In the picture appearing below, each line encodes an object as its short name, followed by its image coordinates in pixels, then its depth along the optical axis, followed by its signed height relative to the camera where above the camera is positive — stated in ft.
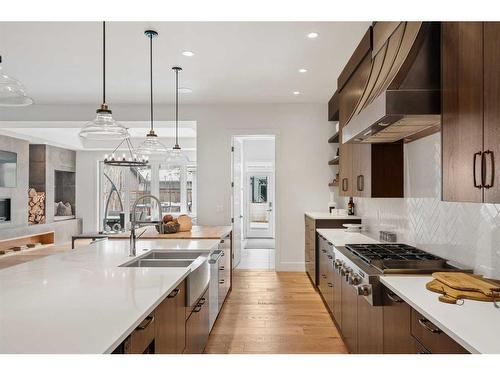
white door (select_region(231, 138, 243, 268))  19.26 -0.58
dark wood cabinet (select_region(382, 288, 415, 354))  5.22 -2.22
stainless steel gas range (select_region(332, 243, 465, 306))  6.44 -1.53
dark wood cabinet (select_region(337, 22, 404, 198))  9.82 +0.95
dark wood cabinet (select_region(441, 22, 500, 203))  4.14 +1.11
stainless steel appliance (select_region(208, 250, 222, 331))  9.60 -2.87
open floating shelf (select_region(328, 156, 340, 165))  17.27 +1.59
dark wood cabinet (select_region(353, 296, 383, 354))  6.32 -2.76
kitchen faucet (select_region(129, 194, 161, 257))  8.09 -1.18
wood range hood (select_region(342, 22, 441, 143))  5.73 +1.89
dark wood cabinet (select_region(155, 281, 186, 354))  5.18 -2.23
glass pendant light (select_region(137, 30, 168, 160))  11.75 +1.59
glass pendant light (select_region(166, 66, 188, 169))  13.76 +1.57
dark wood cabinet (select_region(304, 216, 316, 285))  15.35 -2.74
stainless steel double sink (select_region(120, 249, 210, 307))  6.97 -1.77
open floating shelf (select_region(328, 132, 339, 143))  17.25 +2.79
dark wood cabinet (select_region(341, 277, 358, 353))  7.95 -3.13
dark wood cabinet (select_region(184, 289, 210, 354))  6.97 -3.12
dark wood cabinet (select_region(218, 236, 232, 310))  11.77 -3.03
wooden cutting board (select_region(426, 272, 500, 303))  4.74 -1.42
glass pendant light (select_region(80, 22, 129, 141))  7.28 +1.40
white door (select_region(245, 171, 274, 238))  30.27 -1.32
